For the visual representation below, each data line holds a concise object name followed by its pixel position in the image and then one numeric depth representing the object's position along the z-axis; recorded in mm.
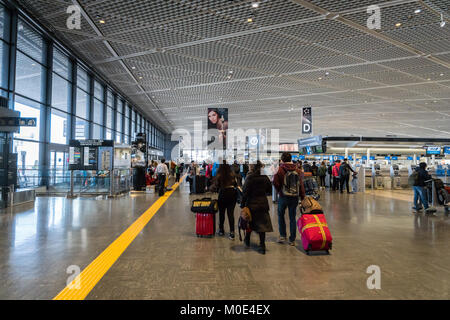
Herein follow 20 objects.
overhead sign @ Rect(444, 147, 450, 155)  18794
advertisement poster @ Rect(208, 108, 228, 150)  13094
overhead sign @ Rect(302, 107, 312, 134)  16922
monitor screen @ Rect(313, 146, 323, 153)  15667
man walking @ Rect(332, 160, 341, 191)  13484
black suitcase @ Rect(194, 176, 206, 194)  12211
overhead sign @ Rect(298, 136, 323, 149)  15902
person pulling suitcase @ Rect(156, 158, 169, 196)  11227
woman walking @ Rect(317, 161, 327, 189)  14930
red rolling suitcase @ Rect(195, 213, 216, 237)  4988
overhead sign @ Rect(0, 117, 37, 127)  7574
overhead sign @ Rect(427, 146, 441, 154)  16969
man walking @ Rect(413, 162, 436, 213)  7500
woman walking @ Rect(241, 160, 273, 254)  4129
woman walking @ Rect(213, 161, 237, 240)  4922
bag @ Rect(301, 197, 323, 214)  4309
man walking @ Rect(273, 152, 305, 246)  4523
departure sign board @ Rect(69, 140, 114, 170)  10758
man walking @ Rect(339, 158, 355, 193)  12773
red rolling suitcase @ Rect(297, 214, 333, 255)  4012
